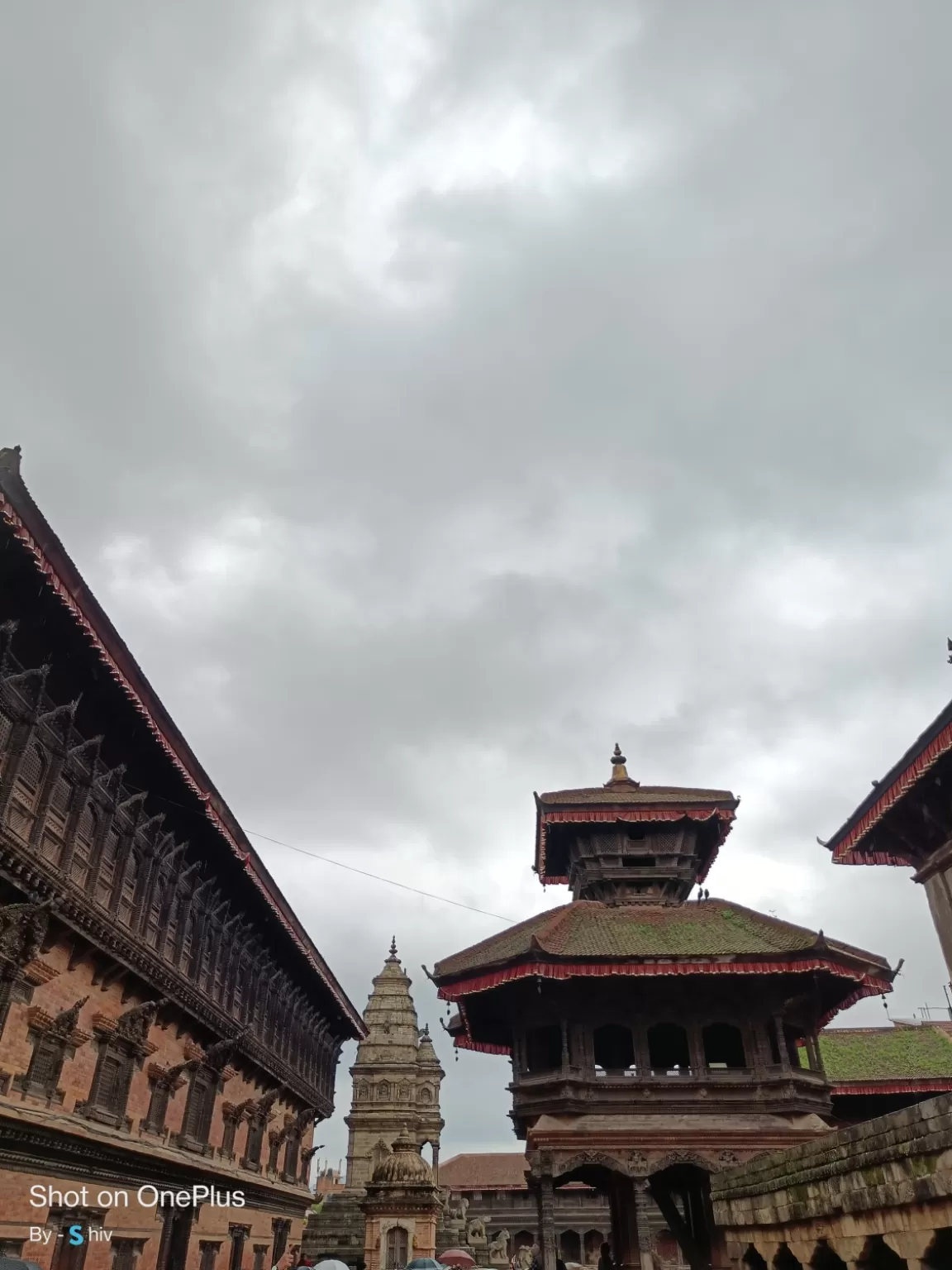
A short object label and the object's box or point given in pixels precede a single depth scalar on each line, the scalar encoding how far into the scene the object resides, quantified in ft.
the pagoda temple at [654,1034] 59.21
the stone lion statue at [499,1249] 129.84
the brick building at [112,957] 43.78
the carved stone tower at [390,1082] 195.21
